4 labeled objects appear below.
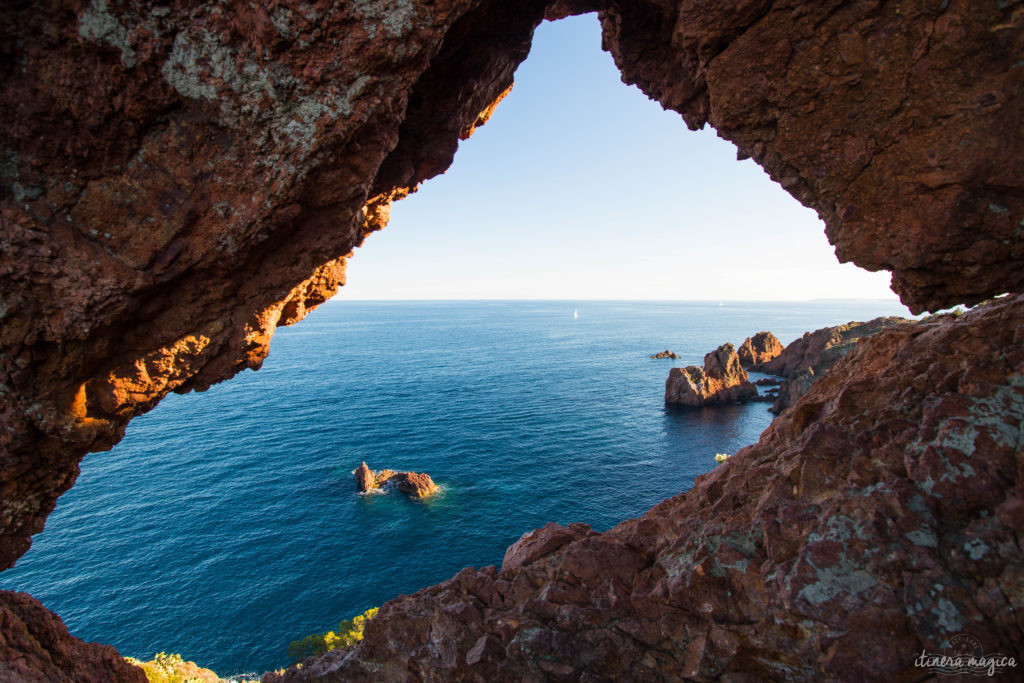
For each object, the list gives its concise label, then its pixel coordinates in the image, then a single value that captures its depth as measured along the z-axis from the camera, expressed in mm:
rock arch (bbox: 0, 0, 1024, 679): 9695
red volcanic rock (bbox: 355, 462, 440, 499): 50844
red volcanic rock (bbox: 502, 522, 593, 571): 14539
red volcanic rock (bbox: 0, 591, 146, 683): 11555
